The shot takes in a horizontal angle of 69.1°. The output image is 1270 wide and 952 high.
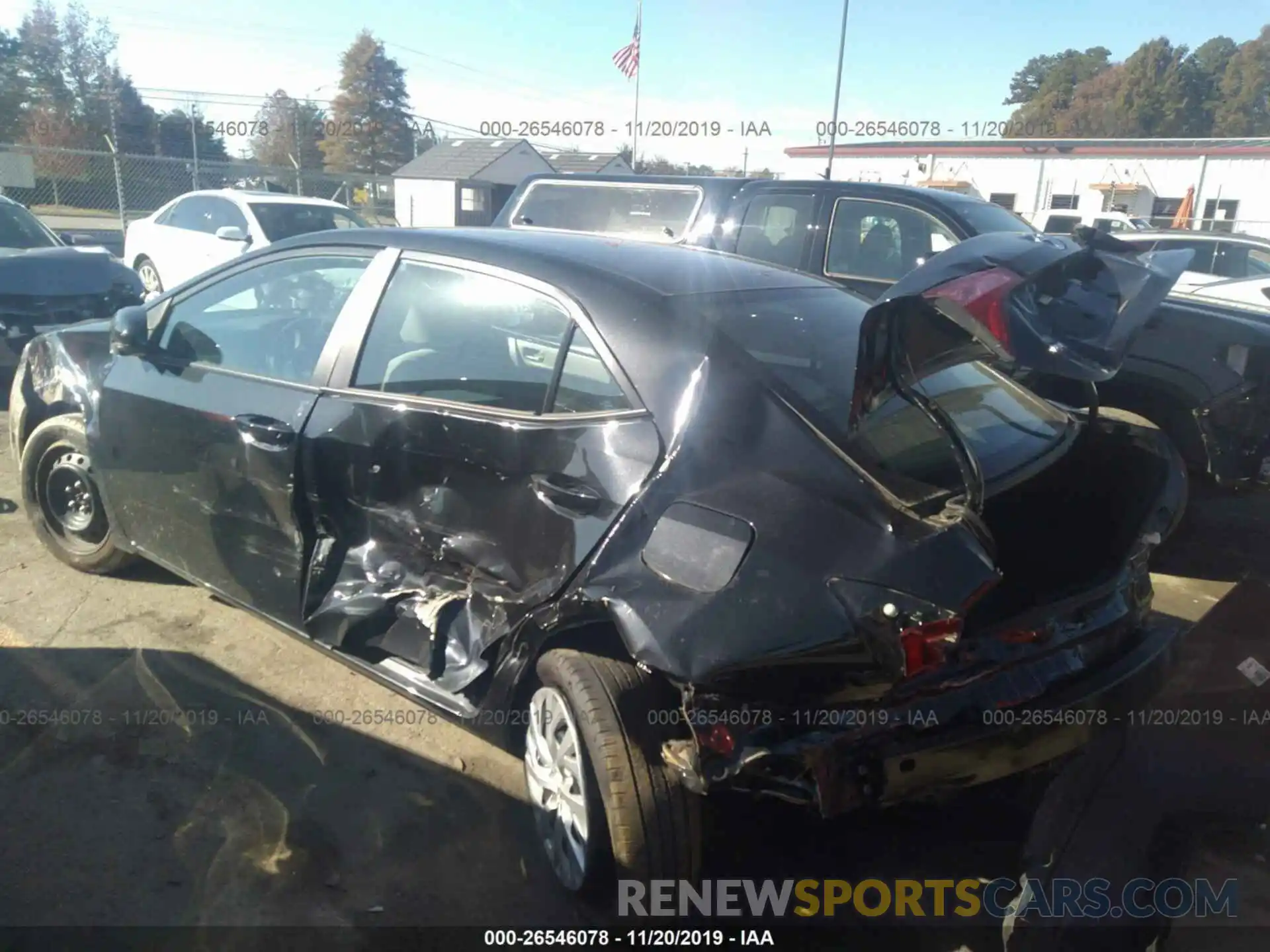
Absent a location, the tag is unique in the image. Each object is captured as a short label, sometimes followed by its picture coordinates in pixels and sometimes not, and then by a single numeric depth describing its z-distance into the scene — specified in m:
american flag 21.28
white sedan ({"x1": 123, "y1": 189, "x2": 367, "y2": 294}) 10.52
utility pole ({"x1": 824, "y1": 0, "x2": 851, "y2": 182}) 19.72
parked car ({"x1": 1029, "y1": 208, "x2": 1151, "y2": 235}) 16.58
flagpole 25.73
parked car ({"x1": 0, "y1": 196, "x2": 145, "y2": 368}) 7.53
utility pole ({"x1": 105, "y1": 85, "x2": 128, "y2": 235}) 16.01
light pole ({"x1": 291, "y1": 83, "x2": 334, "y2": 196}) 23.71
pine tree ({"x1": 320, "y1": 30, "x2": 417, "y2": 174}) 52.66
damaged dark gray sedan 2.11
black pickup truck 4.72
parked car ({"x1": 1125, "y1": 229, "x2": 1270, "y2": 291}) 10.47
